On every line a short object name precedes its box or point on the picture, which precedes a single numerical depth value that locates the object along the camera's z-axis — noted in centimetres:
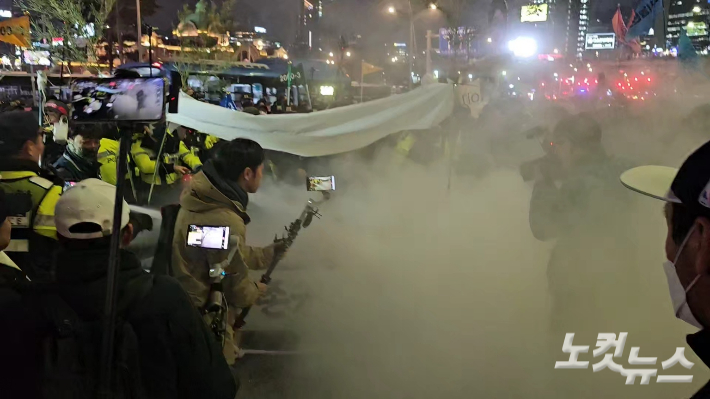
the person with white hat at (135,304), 140
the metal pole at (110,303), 129
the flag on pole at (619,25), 1347
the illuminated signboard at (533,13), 2475
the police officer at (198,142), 714
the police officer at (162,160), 608
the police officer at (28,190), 254
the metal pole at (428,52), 1009
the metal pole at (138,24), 595
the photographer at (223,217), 265
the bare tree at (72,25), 1363
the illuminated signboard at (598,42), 3141
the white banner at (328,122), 416
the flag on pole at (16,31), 1032
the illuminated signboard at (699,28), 1906
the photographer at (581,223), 354
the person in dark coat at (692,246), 102
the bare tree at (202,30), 1839
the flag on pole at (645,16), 877
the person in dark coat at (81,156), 521
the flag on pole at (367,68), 1117
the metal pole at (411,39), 1046
